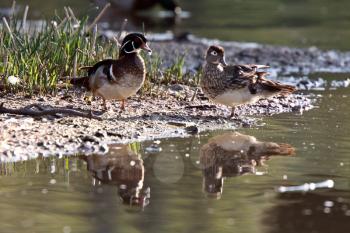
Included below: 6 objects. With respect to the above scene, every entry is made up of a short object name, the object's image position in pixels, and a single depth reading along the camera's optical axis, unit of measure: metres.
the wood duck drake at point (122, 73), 18.73
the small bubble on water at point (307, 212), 12.41
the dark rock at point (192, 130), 18.02
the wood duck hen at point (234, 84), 19.44
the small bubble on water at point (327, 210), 12.45
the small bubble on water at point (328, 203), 12.84
